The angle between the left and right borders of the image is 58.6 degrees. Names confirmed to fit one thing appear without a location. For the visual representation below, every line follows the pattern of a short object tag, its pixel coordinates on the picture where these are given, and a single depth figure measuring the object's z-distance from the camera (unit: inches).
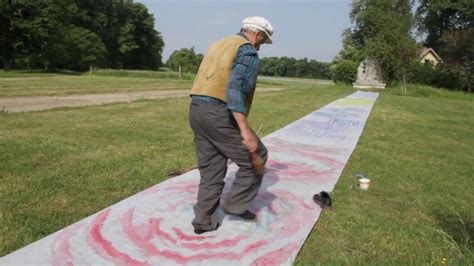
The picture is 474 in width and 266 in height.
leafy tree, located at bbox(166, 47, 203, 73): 2886.3
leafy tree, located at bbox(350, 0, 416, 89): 1419.8
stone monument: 1612.9
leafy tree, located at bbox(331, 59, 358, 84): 1800.0
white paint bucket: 192.4
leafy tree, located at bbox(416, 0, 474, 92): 1424.7
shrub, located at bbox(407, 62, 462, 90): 1450.5
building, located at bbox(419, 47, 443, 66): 1954.7
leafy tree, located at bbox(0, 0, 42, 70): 1684.3
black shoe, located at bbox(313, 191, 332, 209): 162.7
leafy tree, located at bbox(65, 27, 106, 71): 2090.3
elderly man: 122.6
